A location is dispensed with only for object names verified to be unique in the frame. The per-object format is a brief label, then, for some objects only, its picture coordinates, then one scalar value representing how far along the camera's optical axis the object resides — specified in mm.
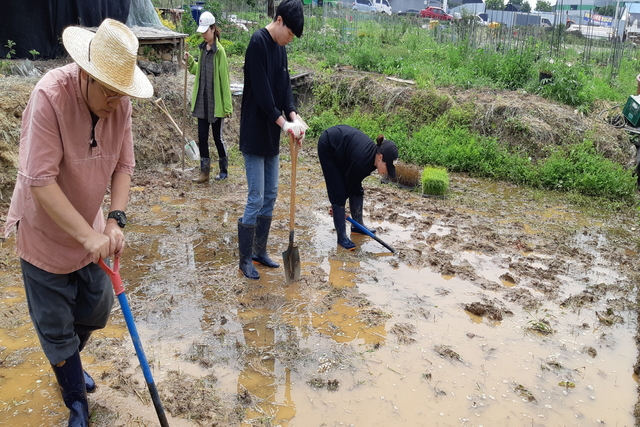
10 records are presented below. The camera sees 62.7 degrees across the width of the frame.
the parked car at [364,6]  31866
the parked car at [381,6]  33097
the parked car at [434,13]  30397
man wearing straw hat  1991
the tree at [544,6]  39912
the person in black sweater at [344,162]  4828
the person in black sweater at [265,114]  3801
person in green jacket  6473
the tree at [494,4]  34462
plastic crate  8141
